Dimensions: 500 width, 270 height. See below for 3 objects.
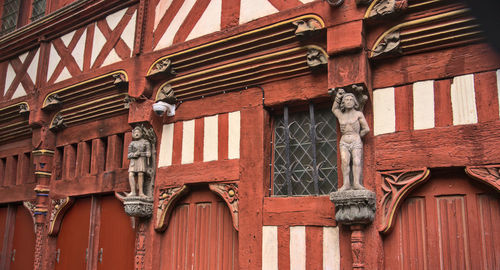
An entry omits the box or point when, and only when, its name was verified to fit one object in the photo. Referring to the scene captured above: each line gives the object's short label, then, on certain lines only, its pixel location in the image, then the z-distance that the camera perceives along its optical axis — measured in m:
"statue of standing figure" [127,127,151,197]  5.57
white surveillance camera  5.51
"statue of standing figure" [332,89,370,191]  3.99
